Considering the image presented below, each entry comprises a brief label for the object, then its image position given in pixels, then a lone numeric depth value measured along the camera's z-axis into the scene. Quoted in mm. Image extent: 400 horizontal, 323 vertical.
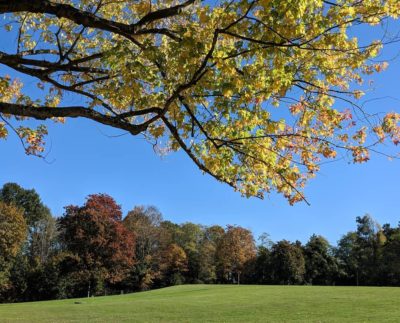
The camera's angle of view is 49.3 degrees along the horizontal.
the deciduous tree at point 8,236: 44094
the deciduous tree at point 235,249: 54812
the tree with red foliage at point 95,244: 42062
